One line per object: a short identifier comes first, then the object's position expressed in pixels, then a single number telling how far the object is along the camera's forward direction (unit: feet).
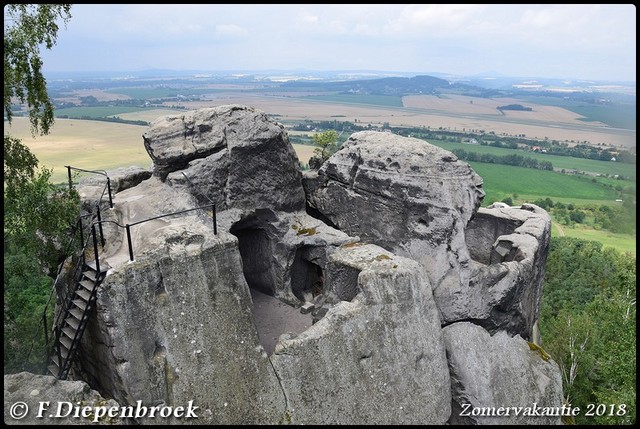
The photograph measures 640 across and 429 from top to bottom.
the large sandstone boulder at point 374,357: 39.70
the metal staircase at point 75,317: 36.55
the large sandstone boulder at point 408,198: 51.52
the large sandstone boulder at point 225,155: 52.08
